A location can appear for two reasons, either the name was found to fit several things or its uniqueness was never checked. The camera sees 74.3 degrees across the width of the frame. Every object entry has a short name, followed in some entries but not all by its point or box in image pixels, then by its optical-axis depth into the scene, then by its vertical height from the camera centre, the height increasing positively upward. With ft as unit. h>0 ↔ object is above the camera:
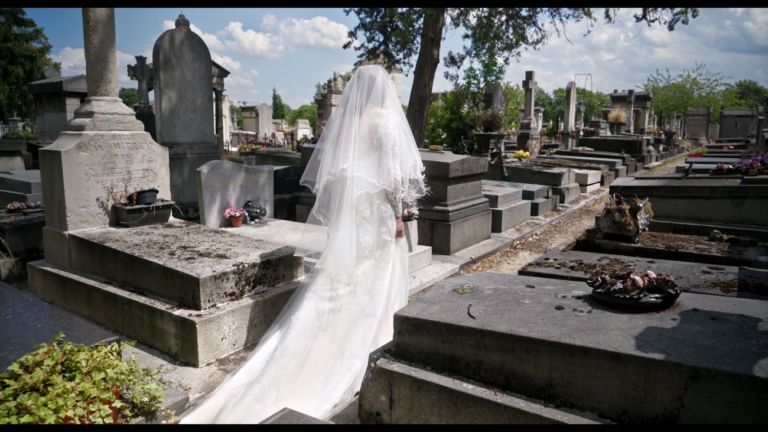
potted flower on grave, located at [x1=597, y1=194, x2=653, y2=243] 20.48 -2.91
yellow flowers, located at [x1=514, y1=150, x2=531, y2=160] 52.80 -0.75
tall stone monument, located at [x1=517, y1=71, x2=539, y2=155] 63.98 +3.14
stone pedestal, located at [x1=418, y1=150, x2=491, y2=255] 23.15 -2.76
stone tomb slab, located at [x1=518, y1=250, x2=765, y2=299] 13.57 -3.64
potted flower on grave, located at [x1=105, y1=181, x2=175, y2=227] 17.24 -2.02
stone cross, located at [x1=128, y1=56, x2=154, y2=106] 51.97 +7.30
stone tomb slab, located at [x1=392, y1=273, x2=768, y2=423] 7.22 -3.16
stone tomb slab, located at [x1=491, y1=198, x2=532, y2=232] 28.19 -3.89
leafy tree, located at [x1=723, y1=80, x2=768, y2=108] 256.11 +31.53
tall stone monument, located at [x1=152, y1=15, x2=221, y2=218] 26.59 +2.35
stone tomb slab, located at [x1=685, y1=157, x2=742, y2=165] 37.47 -0.93
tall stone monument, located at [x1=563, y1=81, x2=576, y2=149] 78.18 +6.43
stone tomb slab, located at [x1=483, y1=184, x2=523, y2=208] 28.66 -2.76
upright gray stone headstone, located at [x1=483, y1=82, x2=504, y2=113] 56.39 +5.42
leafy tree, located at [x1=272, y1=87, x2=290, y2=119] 244.42 +20.91
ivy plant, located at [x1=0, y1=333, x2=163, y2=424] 7.11 -3.62
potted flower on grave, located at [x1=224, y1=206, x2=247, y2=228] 21.36 -2.88
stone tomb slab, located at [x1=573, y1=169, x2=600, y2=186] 43.68 -2.50
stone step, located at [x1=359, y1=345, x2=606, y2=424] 8.00 -4.24
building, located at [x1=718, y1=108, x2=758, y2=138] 100.05 +5.14
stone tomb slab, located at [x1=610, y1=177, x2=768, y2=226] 21.72 -2.28
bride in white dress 12.17 -3.12
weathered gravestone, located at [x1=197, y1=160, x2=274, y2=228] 20.89 -1.75
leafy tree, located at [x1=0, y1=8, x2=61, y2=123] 120.98 +20.46
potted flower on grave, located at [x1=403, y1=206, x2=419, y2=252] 19.60 -3.35
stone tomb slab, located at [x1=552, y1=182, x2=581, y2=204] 37.68 -3.34
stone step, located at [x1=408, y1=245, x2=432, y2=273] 19.67 -4.36
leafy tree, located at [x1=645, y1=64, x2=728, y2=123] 157.38 +16.72
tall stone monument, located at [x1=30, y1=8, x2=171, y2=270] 16.48 -0.36
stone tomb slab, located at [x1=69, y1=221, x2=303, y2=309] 13.37 -3.21
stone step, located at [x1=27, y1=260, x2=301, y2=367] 12.89 -4.61
